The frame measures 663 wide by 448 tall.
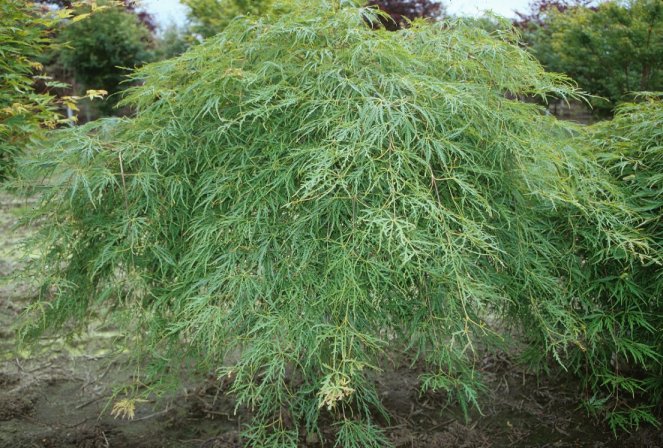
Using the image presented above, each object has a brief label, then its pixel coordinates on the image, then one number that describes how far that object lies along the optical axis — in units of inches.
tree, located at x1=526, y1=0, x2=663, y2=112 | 269.9
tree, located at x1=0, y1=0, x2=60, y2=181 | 101.3
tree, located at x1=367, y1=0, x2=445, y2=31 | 439.2
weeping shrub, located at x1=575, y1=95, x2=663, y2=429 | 99.2
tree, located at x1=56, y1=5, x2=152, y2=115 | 400.8
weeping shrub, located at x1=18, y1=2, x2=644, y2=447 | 80.0
